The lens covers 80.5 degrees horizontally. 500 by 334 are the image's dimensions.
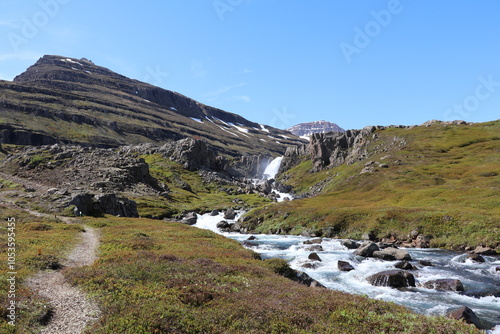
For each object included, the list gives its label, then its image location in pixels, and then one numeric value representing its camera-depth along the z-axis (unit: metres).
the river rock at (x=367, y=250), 43.56
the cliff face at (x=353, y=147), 164.06
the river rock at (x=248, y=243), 56.81
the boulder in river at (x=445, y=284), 28.34
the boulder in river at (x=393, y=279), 29.48
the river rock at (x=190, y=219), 92.04
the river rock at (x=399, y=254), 40.22
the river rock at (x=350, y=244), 50.91
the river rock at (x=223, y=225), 87.31
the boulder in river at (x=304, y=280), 27.17
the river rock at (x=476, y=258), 38.59
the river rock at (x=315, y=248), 48.97
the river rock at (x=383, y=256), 40.88
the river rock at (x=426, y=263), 37.87
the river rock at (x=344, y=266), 36.56
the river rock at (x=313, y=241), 55.59
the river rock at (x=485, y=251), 42.06
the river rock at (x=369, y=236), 57.97
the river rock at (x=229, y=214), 98.09
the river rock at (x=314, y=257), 41.41
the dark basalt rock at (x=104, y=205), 70.62
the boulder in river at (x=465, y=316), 19.22
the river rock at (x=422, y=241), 50.66
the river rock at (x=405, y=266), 35.69
